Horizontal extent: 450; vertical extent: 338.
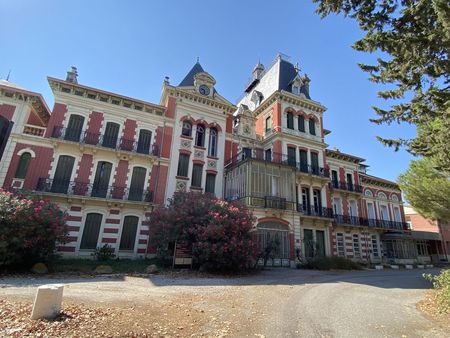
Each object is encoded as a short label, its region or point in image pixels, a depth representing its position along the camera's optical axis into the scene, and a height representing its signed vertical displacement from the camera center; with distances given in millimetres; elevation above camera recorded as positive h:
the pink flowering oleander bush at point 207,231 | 13203 +849
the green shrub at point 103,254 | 15977 -683
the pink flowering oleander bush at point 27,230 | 10828 +376
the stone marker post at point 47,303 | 5012 -1200
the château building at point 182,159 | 17297 +6384
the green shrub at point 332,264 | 18188 -625
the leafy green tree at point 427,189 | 16203 +4525
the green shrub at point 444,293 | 7238 -898
